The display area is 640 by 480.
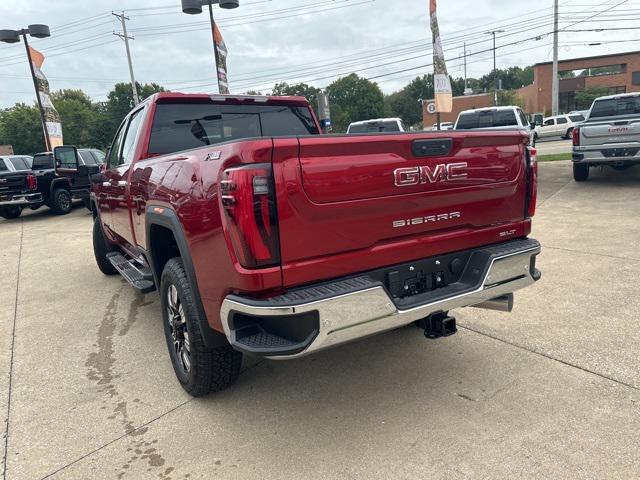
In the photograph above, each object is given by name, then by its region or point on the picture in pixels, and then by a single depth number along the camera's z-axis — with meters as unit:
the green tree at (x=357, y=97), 87.81
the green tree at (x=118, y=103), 68.81
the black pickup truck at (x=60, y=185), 13.99
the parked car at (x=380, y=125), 12.92
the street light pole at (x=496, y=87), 53.91
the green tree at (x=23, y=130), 62.09
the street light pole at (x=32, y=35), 18.09
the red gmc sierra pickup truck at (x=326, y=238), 2.14
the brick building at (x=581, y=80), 48.88
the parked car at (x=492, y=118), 12.64
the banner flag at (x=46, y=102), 18.75
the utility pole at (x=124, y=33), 41.18
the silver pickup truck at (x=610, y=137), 9.20
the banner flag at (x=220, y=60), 14.41
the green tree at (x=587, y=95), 48.14
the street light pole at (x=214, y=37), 14.09
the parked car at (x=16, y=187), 13.24
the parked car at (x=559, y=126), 30.52
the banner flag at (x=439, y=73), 13.16
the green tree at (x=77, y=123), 62.97
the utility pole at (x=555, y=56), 32.72
